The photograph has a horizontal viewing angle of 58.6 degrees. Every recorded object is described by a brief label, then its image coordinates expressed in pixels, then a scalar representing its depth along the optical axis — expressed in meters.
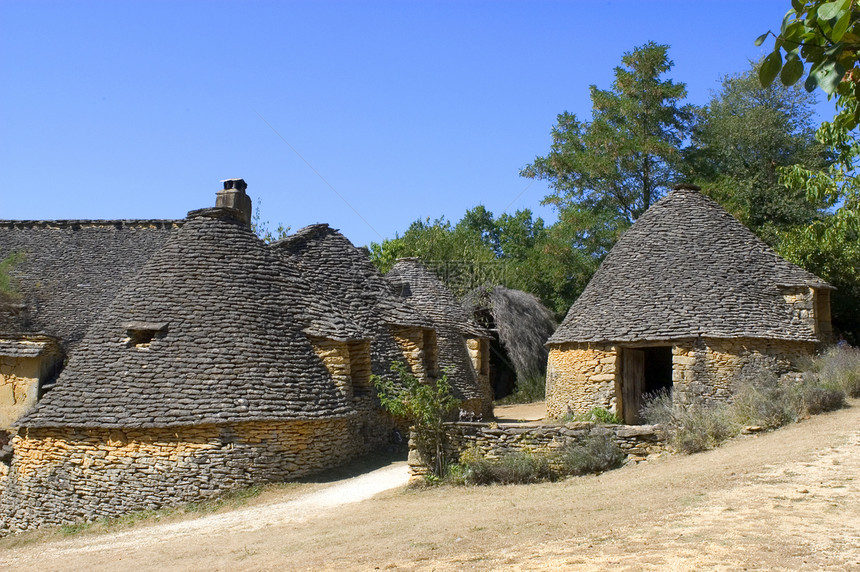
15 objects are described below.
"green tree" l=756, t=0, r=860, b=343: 3.12
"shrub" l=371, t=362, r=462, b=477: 12.52
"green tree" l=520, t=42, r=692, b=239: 28.64
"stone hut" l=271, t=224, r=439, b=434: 16.27
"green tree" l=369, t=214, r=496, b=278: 34.88
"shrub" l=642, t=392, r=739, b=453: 12.16
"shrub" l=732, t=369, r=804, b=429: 13.02
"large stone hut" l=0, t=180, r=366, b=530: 12.66
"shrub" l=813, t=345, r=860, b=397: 14.80
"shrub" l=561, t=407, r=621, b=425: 16.53
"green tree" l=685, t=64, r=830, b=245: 25.48
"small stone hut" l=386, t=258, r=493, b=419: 19.33
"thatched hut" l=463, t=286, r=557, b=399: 27.58
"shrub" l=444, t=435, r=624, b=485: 11.83
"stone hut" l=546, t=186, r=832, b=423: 15.90
